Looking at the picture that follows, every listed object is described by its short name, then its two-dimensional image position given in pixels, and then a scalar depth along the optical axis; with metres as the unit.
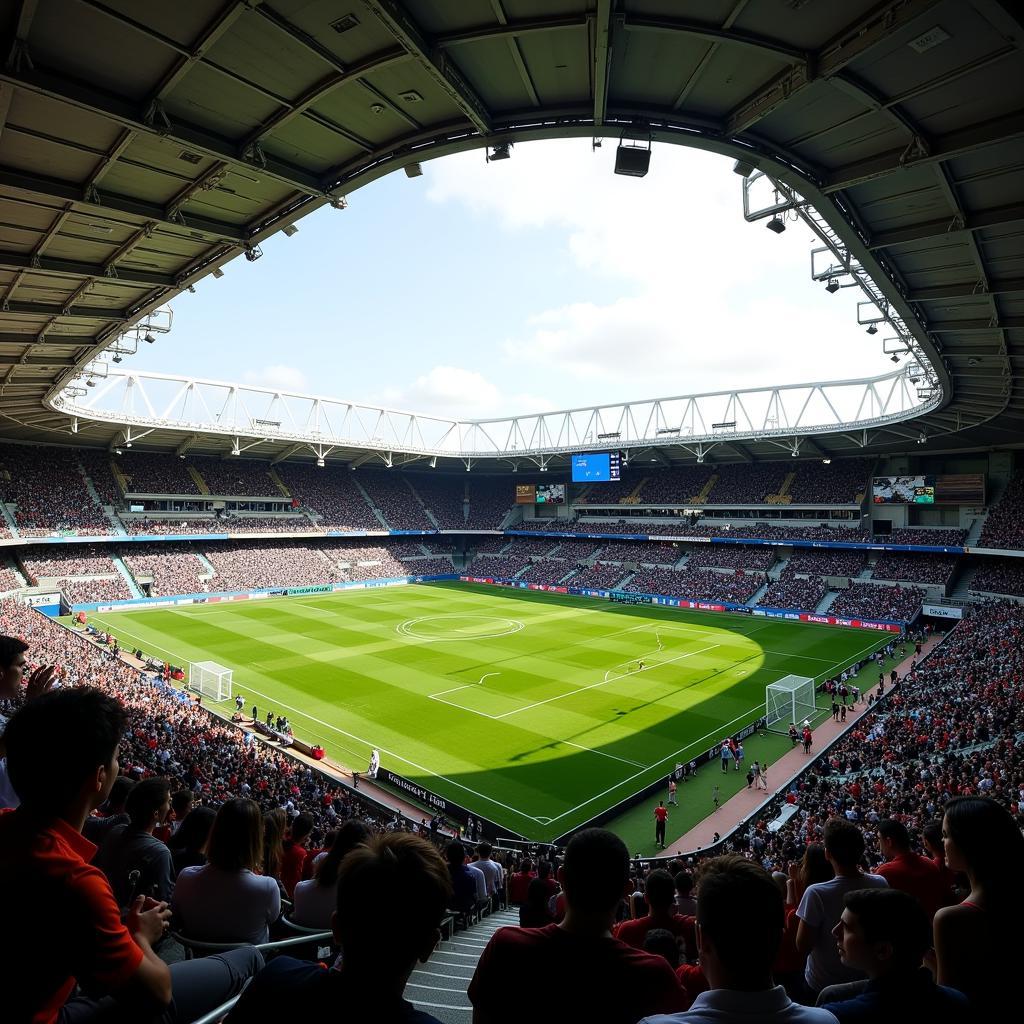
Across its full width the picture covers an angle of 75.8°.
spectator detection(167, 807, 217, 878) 5.74
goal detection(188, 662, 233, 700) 29.58
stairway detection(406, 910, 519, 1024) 5.17
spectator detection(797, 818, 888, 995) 4.24
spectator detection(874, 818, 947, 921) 4.85
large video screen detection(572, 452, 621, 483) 64.12
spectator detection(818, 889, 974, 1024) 2.54
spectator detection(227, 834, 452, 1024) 2.04
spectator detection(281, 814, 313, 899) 7.09
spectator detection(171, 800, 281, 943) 3.80
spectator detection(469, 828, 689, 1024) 2.52
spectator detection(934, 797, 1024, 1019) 3.14
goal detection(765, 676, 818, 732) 27.80
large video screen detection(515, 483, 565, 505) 75.42
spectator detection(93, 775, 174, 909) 4.34
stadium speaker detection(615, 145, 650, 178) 10.79
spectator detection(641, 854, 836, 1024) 2.34
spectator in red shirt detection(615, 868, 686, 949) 5.07
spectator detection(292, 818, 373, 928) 4.99
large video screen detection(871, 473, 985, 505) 47.62
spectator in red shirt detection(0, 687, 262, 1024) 2.18
